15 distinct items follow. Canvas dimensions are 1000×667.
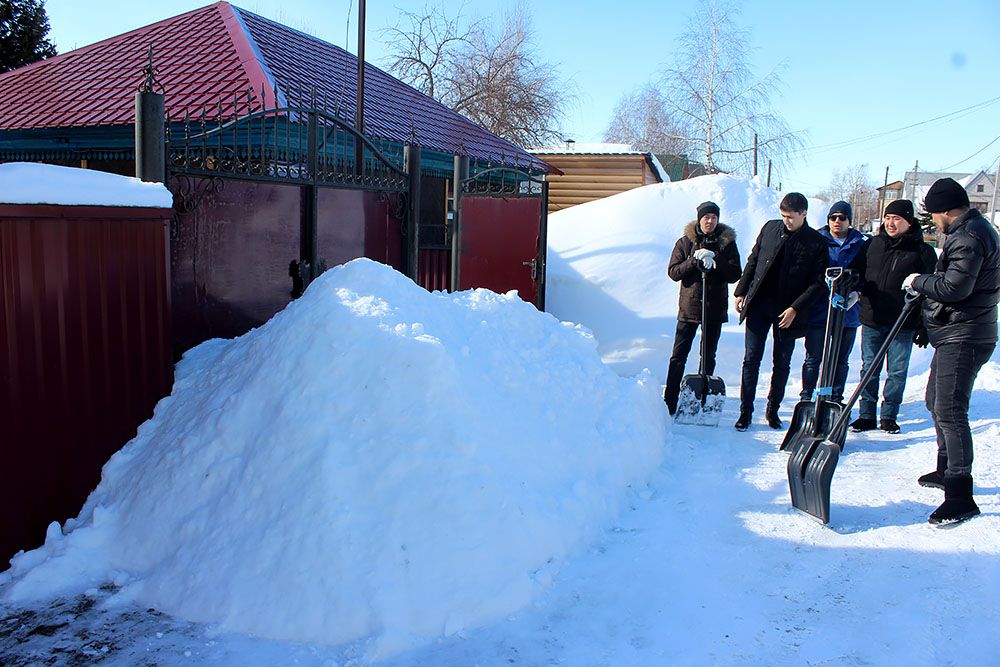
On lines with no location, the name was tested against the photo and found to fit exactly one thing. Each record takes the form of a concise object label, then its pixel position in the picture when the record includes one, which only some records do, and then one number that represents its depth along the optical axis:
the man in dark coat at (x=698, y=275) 5.82
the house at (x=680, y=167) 28.00
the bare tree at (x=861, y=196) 54.79
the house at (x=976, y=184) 76.62
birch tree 27.92
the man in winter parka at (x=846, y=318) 5.68
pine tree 18.77
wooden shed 20.48
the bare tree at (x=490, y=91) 29.38
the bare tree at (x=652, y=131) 29.33
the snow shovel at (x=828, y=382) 4.80
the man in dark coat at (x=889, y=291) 5.52
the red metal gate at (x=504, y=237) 8.43
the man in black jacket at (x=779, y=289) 5.56
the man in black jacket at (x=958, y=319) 3.89
